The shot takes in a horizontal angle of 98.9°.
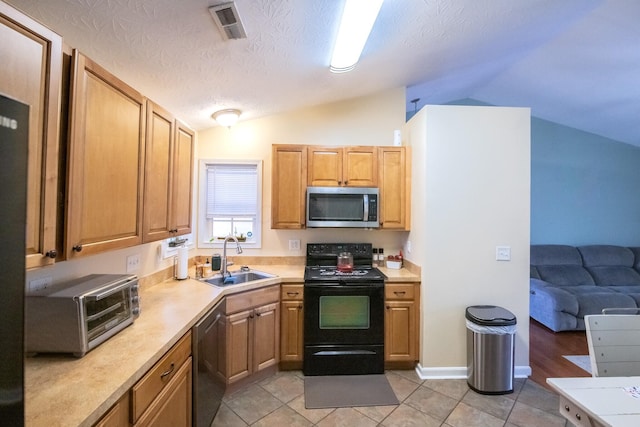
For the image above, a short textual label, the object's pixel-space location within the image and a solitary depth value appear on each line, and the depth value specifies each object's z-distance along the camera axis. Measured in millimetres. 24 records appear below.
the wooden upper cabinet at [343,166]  2844
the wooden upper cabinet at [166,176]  1646
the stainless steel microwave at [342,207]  2777
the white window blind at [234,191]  3127
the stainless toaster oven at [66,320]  1133
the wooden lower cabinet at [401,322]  2586
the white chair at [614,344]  1376
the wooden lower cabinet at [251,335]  2205
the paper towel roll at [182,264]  2443
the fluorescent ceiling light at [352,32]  1605
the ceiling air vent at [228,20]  1383
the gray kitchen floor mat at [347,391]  2150
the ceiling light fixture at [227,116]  2684
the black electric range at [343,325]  2502
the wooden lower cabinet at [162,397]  1021
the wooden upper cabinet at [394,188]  2879
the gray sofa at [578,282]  3463
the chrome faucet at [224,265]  2566
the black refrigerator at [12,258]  560
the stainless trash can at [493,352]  2260
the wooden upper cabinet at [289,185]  2826
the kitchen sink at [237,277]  2525
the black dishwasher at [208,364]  1608
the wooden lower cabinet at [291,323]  2551
